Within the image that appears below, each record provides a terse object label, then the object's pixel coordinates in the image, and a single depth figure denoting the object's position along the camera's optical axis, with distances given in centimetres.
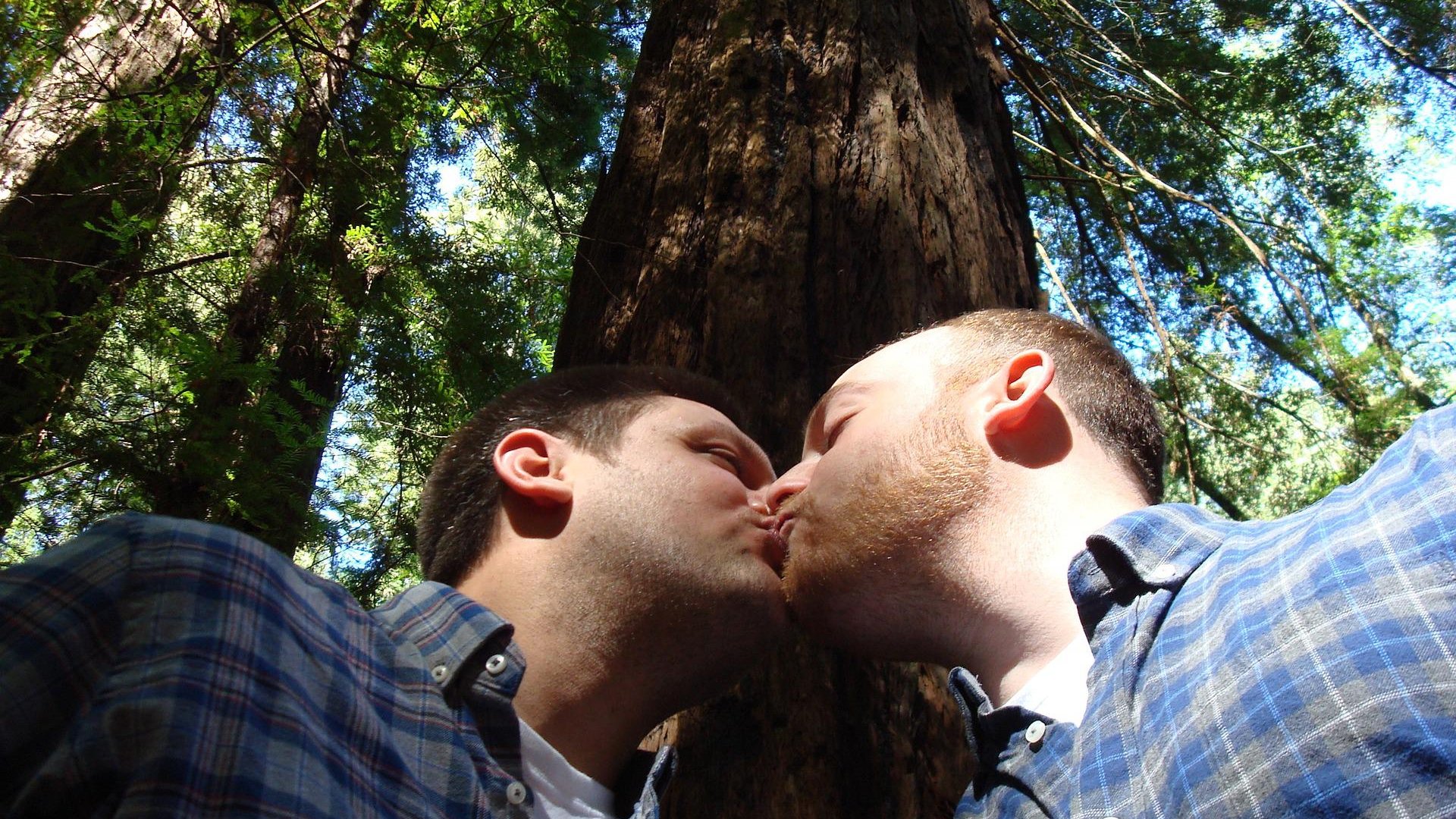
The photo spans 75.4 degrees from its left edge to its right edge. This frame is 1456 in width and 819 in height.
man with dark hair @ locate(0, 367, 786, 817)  106
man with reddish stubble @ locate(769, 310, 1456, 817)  99
